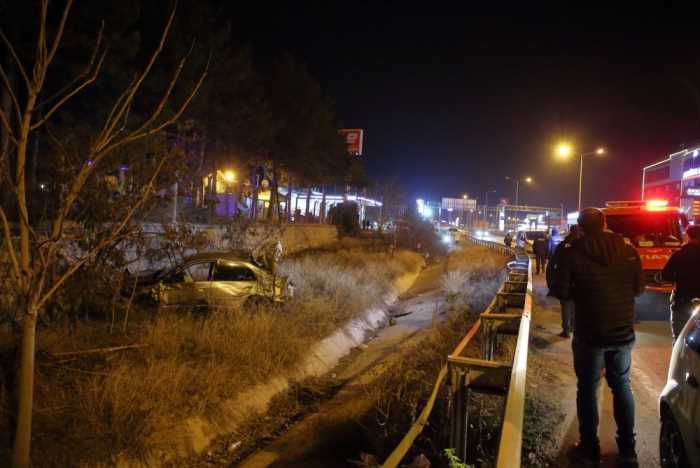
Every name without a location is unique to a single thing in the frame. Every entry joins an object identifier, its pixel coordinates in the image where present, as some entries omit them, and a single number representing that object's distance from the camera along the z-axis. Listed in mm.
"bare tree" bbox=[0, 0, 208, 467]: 3139
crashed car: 9359
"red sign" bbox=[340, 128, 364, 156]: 47191
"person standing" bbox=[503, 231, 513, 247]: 29506
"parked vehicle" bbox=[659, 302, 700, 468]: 3068
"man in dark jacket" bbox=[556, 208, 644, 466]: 3900
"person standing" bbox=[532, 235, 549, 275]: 16812
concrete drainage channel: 5027
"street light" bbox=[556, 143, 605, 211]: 26344
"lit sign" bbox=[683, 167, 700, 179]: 23156
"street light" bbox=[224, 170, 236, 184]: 29659
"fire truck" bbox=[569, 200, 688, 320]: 10102
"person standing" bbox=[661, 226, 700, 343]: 5648
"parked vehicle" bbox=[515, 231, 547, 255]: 31938
